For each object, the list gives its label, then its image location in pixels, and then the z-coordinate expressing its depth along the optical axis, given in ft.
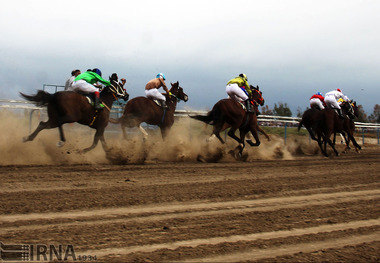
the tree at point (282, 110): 108.68
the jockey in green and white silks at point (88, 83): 33.22
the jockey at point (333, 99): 51.47
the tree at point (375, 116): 138.41
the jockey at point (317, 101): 49.78
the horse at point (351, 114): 55.62
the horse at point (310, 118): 49.47
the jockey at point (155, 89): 41.78
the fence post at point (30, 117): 38.87
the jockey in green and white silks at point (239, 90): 42.09
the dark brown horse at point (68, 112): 30.94
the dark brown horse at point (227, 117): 40.70
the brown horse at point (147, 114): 39.73
